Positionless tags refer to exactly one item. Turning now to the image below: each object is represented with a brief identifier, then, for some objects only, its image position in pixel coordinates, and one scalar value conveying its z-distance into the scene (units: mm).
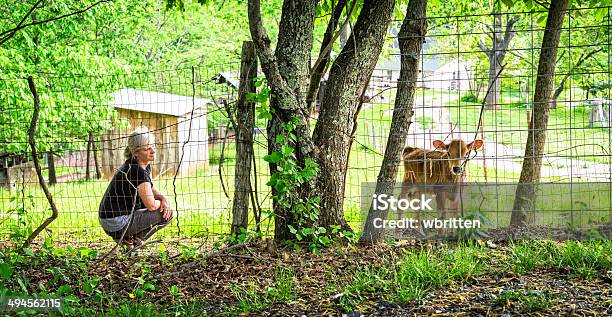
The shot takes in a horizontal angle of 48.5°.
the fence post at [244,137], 6141
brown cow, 7156
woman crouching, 6398
